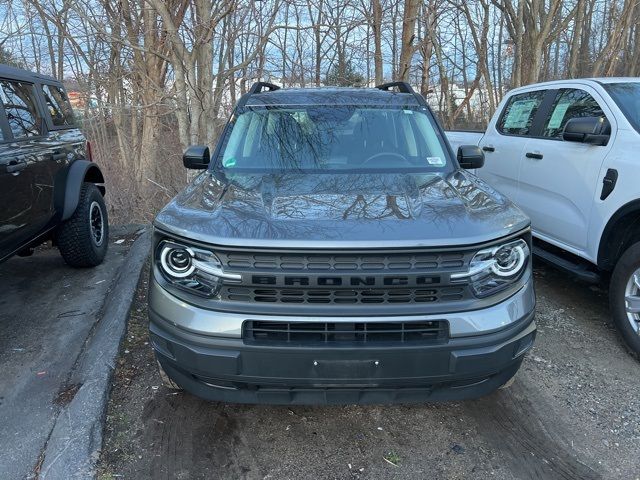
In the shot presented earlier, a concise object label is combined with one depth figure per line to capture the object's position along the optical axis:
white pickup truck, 3.54
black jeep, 3.77
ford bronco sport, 2.21
